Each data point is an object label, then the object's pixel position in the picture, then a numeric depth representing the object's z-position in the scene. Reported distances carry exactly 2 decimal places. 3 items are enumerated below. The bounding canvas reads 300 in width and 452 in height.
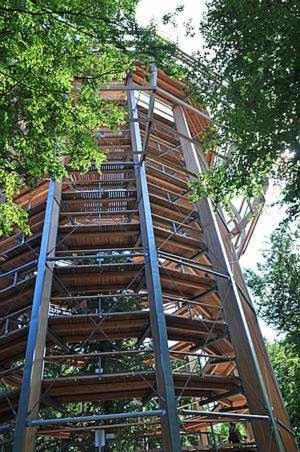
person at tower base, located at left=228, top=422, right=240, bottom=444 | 11.19
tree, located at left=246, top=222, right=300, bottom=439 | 10.85
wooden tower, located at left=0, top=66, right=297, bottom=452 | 7.59
